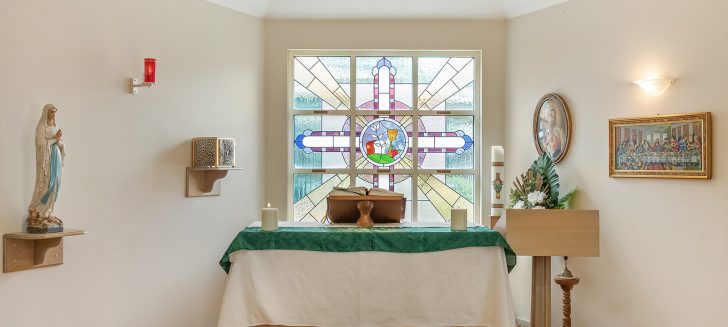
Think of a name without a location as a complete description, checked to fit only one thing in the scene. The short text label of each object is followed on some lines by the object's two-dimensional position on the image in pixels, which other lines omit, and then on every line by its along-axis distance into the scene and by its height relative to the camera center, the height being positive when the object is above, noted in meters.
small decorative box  4.84 +0.11
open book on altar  3.95 -0.22
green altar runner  3.63 -0.40
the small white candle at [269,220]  3.71 -0.30
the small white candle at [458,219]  3.78 -0.29
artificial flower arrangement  5.08 -0.16
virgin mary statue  3.31 -0.04
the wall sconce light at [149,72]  4.23 +0.60
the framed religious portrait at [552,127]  5.25 +0.34
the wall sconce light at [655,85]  4.27 +0.55
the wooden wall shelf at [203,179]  4.89 -0.09
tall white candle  5.55 -0.09
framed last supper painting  4.05 +0.15
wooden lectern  3.71 -0.36
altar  3.64 -0.60
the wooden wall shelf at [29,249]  3.30 -0.43
